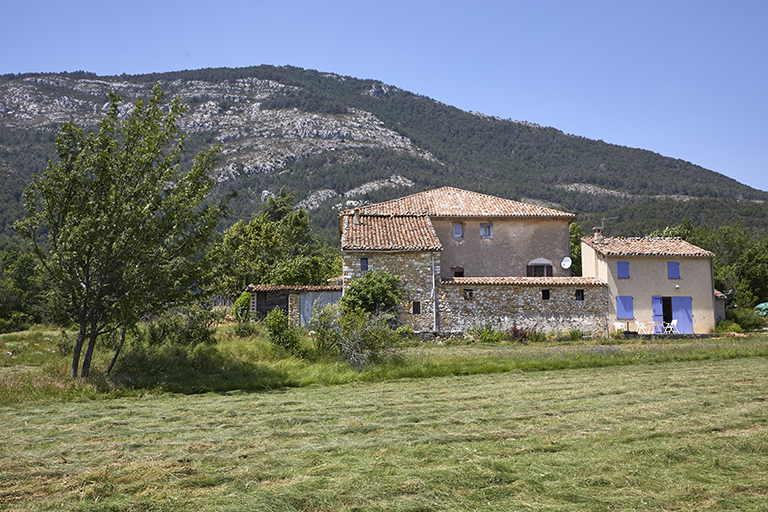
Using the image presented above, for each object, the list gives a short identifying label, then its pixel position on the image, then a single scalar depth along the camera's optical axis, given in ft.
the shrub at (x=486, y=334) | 73.41
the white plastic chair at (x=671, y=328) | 79.19
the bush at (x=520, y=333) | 73.46
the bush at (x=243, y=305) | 83.37
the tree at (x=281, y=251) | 102.27
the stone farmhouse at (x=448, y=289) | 76.89
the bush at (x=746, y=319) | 84.69
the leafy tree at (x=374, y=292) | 72.54
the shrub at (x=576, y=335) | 74.74
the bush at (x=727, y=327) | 80.23
